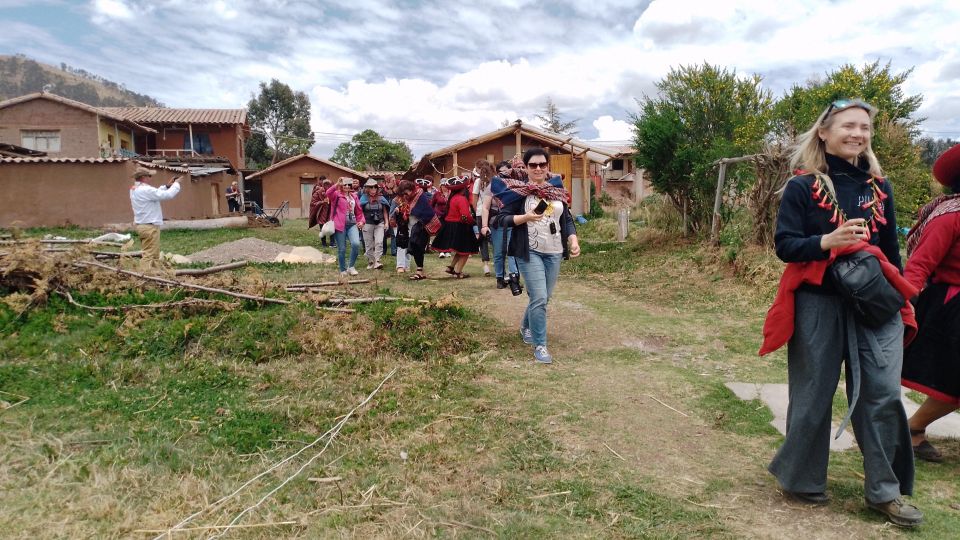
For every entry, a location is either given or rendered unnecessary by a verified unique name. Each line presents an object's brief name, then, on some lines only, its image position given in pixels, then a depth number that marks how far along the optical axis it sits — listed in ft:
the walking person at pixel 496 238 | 26.30
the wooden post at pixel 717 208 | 32.78
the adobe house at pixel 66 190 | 58.54
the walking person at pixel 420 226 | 30.37
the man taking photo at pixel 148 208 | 28.86
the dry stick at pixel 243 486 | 8.13
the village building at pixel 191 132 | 122.83
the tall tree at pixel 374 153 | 187.21
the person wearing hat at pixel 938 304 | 9.87
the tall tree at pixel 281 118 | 182.60
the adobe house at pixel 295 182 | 127.44
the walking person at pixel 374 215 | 33.76
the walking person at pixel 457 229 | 30.22
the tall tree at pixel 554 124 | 184.85
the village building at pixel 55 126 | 97.91
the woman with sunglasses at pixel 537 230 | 16.31
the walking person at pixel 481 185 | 29.00
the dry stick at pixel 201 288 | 18.90
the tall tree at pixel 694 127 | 35.94
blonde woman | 8.34
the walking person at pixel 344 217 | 29.63
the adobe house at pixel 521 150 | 79.77
